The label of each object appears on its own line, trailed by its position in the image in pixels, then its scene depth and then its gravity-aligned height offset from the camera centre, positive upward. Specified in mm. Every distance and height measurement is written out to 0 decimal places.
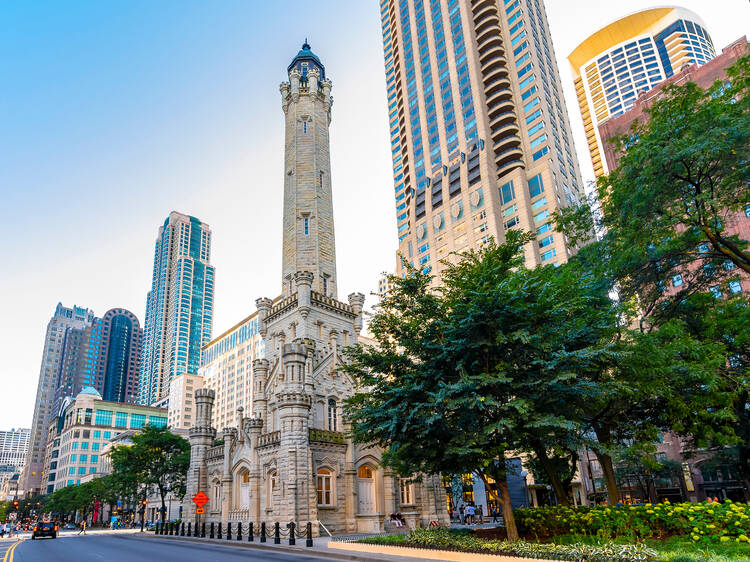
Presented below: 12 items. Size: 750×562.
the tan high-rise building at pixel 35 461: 172875 +10251
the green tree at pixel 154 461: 46000 +1989
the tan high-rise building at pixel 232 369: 152250 +33640
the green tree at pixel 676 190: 18719 +10104
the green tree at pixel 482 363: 17641 +3595
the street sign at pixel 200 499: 28928 -1045
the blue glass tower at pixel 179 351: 193125 +48013
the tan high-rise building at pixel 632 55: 165538 +129491
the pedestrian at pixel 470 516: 37675 -3838
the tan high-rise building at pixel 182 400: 159750 +25095
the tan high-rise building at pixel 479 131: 81812 +57593
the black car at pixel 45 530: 46562 -3488
